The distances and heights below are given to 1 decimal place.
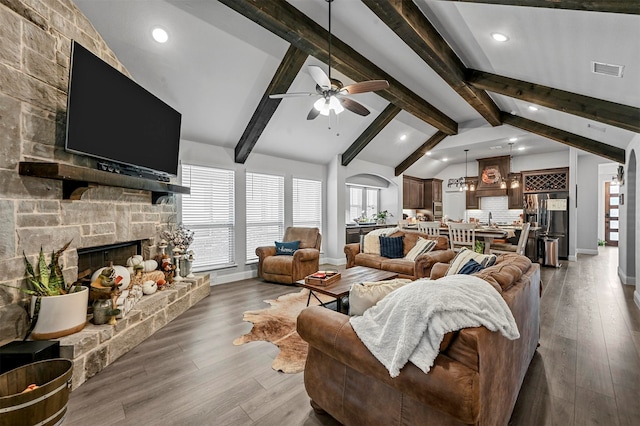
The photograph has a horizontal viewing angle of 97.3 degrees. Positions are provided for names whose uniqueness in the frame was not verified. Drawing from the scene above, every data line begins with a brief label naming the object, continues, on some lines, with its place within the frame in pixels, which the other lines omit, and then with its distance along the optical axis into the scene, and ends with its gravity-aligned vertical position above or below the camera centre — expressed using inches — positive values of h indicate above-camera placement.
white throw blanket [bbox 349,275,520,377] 50.2 -19.5
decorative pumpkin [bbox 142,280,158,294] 130.2 -35.3
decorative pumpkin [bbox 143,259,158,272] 142.3 -27.5
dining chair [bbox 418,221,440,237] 223.0 -11.1
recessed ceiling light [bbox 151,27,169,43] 121.1 +77.3
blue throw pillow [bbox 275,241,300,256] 211.2 -26.8
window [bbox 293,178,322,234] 254.2 +9.5
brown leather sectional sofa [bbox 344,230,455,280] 167.9 -30.8
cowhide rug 98.3 -51.2
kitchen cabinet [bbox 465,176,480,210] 360.2 +19.5
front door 371.2 +1.9
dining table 202.8 -14.7
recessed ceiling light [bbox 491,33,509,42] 110.1 +70.6
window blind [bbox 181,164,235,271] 192.2 -1.4
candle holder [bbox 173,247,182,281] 158.4 -28.0
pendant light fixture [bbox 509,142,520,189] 319.9 +37.1
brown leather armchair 193.5 -36.4
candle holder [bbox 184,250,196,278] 165.3 -30.3
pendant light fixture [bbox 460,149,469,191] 331.9 +47.6
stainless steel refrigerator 283.6 -2.0
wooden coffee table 120.6 -33.0
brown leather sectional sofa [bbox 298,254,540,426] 47.9 -31.9
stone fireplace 83.9 +9.3
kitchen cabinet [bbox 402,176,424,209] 359.6 +27.8
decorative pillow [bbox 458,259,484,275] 89.0 -17.3
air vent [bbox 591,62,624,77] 103.6 +56.0
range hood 330.6 +46.7
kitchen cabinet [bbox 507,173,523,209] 323.2 +22.5
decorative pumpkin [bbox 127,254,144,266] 132.7 -23.3
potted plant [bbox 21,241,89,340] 86.7 -29.3
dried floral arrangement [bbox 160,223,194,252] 160.4 -14.4
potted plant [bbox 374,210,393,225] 332.8 -4.3
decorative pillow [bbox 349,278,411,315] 68.9 -20.0
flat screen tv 94.7 +37.3
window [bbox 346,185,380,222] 331.6 +14.4
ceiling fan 113.5 +53.2
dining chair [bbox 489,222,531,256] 203.0 -25.1
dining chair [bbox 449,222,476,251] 202.5 -15.8
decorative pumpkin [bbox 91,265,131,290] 115.9 -27.0
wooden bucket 52.3 -37.2
